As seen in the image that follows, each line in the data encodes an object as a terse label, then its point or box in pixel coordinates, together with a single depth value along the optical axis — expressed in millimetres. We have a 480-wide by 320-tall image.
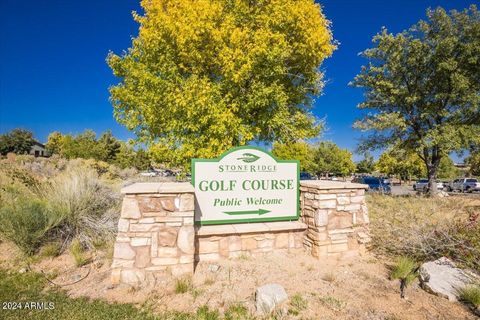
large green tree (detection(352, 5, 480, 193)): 14414
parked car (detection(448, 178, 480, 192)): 27947
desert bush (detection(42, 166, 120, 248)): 5574
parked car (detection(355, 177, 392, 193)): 23609
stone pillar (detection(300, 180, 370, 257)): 5234
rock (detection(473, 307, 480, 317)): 3350
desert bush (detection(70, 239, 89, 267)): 4707
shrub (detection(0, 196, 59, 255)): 5027
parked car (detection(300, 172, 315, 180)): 29406
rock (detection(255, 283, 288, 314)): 3404
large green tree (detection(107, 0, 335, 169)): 8820
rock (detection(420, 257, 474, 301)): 3770
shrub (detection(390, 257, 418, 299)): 4141
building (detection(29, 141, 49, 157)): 52500
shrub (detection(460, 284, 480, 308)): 3457
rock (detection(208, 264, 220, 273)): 4605
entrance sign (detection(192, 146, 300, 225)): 5172
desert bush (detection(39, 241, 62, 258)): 5047
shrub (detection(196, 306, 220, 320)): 3288
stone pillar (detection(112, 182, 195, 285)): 4215
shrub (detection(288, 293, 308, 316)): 3422
